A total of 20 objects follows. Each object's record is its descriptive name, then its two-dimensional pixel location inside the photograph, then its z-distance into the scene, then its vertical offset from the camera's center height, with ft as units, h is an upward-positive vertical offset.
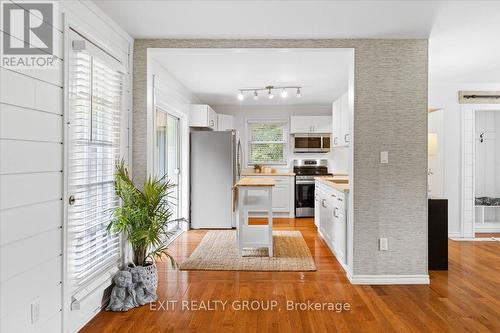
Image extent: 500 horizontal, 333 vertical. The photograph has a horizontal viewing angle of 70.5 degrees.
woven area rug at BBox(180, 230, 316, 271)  13.23 -3.61
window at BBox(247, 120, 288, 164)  26.27 +2.25
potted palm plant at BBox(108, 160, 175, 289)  9.88 -1.38
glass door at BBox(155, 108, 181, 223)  17.28 +1.04
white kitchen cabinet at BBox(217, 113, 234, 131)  24.78 +3.34
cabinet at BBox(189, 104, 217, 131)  20.92 +3.19
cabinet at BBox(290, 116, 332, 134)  24.93 +3.23
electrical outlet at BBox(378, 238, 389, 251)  11.57 -2.42
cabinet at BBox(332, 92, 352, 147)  17.65 +2.55
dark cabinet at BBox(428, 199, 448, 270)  12.98 -2.35
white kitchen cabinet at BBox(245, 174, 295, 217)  24.31 -1.89
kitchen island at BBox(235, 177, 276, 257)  14.38 -1.83
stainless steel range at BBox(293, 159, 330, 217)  24.16 -1.60
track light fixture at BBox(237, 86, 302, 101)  19.25 +4.49
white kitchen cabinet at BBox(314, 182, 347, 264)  12.92 -2.07
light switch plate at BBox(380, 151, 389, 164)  11.51 +0.43
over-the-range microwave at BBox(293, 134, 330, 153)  25.39 +1.92
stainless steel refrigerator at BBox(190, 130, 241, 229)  20.34 -0.53
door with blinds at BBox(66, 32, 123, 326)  8.21 +0.09
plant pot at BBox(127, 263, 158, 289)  10.12 -3.01
